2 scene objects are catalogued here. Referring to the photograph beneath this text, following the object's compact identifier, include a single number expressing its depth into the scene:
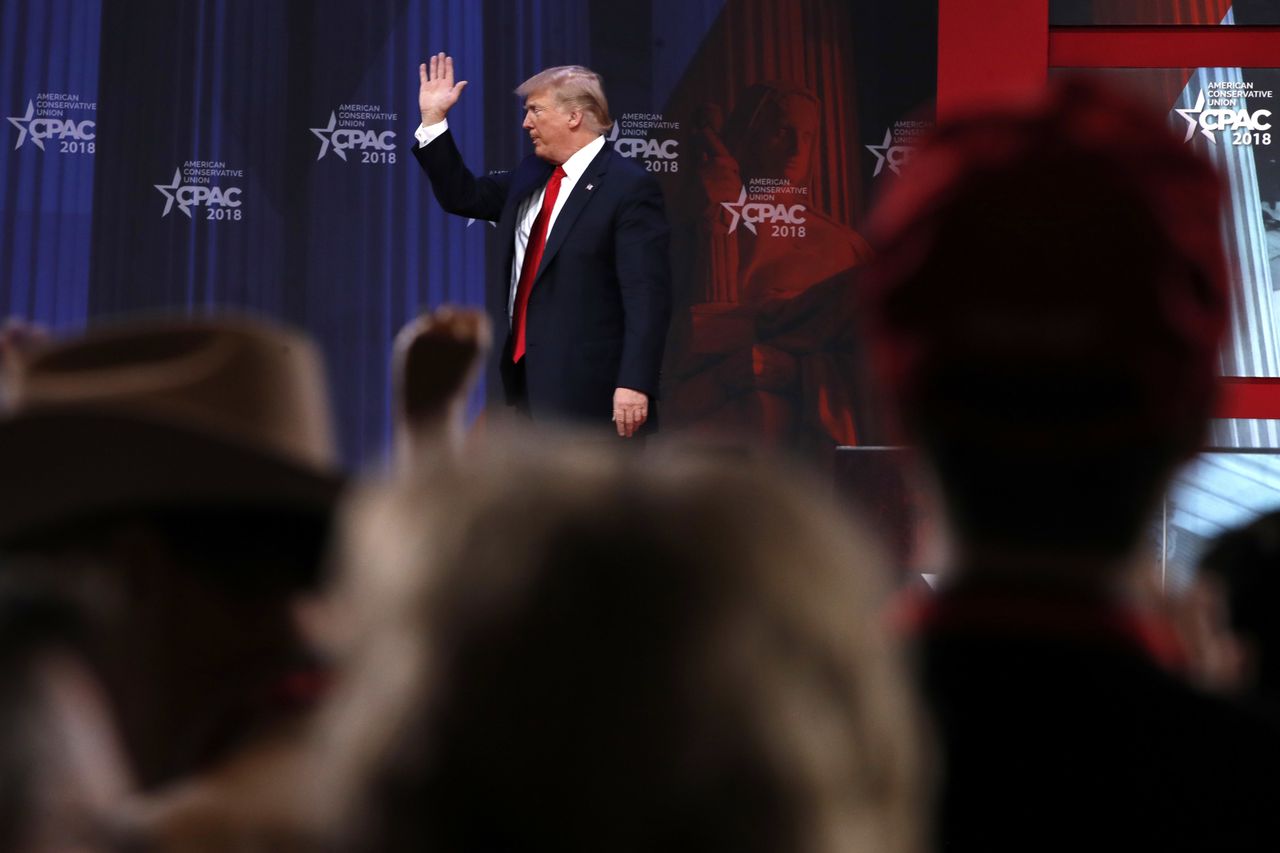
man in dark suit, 23.13
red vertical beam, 26.64
